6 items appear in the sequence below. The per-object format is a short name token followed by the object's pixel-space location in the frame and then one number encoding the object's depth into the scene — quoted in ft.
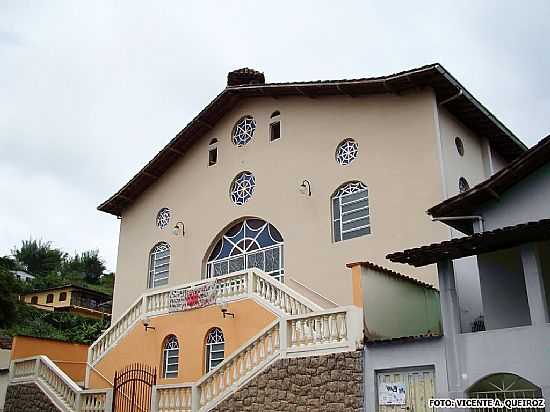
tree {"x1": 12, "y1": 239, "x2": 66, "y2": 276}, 184.44
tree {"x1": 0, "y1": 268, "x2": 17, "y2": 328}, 69.56
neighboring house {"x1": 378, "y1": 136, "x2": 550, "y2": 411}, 28.04
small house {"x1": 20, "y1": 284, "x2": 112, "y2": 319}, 136.77
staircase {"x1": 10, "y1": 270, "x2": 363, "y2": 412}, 34.63
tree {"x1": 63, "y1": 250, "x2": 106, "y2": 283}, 183.93
